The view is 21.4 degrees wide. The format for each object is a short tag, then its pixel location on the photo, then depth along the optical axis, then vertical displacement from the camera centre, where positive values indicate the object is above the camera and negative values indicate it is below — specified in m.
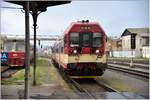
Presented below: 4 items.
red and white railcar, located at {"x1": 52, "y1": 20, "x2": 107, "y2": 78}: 20.41 +0.20
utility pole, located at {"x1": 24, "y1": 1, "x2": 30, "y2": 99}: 10.02 +0.23
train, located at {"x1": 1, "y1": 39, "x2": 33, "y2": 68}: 35.22 +0.08
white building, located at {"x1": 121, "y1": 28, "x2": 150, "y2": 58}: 95.74 +4.03
